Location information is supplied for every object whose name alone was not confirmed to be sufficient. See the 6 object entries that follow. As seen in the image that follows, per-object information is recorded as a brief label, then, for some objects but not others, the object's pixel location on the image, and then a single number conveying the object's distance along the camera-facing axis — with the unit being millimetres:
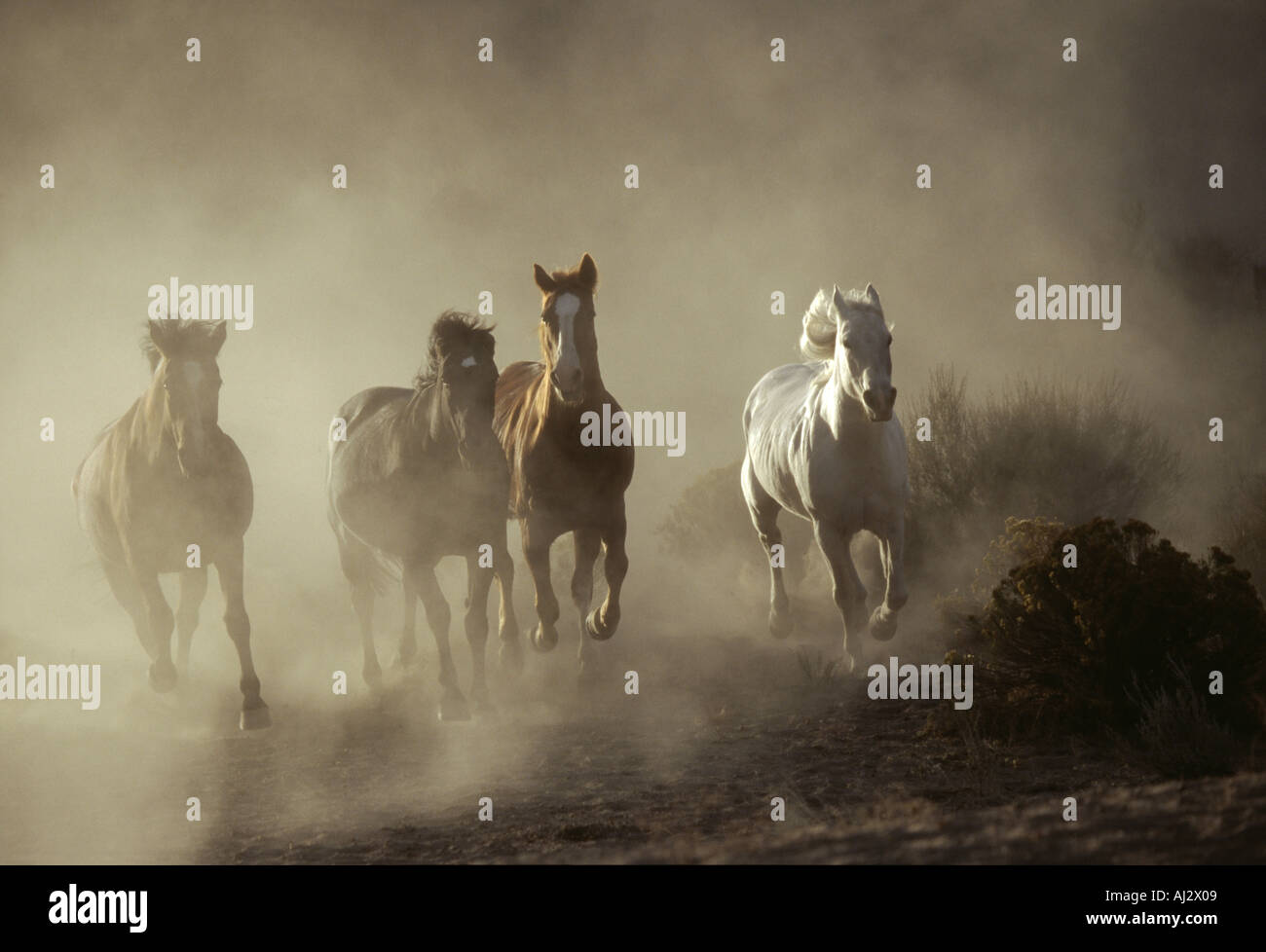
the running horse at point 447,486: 16172
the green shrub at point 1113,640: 14562
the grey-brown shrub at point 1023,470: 25672
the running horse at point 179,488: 15523
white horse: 16219
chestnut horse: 16625
